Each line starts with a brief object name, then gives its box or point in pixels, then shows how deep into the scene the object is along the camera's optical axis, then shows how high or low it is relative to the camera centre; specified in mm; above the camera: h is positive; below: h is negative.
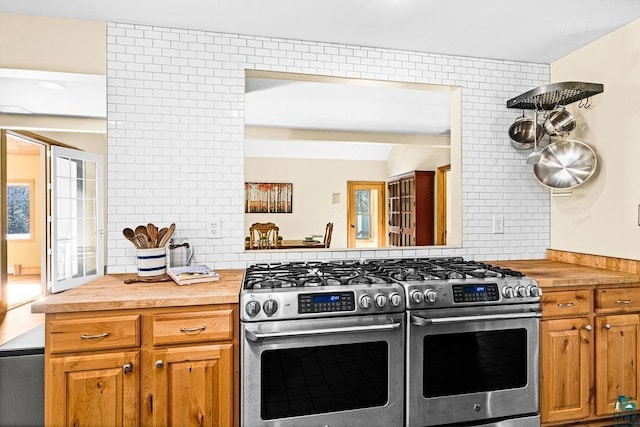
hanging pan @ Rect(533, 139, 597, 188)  2391 +314
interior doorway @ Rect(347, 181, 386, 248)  7969 -35
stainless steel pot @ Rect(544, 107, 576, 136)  2426 +579
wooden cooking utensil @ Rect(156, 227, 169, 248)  2109 -127
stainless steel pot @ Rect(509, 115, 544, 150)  2566 +547
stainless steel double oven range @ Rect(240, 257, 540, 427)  1674 -633
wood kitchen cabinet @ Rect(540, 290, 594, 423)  2000 -753
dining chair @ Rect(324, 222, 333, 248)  6174 -368
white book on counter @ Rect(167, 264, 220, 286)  1891 -317
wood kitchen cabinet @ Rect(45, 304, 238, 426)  1559 -653
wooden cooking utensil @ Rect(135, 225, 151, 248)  2062 -102
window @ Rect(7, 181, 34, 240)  6328 +79
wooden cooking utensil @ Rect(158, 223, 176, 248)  2115 -138
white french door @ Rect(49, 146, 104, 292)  4320 -61
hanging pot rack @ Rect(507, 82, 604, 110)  2215 +725
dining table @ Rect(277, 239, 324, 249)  5623 -493
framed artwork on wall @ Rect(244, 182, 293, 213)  7492 +298
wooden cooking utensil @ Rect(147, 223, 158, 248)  2078 -119
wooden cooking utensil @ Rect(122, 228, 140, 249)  2041 -123
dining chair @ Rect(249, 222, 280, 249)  5703 -396
